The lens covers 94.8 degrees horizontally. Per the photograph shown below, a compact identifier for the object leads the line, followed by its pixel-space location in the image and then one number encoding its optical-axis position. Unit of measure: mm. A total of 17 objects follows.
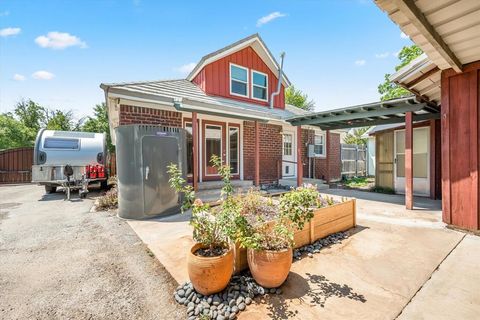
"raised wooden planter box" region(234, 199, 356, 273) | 2922
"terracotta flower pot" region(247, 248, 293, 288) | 2479
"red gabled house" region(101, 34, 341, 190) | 6410
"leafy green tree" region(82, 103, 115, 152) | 24422
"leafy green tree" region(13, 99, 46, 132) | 27906
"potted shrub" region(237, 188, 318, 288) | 2496
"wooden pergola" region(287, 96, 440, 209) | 6004
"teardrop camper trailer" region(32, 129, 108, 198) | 8414
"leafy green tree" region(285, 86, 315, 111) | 33725
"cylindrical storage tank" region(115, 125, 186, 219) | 5129
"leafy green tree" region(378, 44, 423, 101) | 16375
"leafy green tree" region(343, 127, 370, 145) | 27512
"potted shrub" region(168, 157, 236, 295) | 2336
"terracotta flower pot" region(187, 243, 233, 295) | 2318
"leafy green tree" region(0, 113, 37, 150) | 22641
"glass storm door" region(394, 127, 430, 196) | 7824
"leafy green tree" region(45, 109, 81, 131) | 24094
